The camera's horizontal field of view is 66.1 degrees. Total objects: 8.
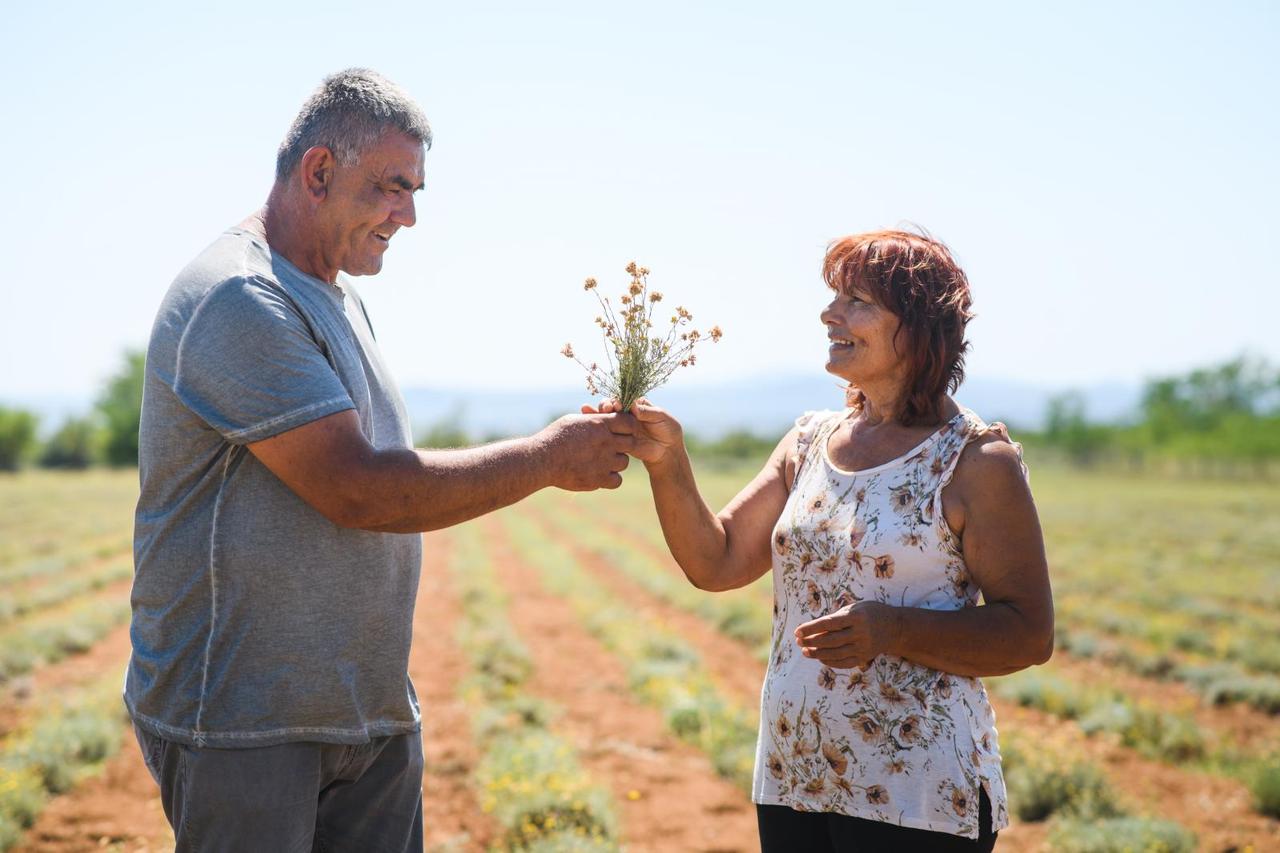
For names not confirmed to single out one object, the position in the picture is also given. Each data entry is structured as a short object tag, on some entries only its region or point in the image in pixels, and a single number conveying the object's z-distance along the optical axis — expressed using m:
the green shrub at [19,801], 5.30
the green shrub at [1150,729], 7.45
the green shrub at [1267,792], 6.10
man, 2.15
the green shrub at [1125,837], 5.16
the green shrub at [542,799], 5.32
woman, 2.40
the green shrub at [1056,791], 5.93
